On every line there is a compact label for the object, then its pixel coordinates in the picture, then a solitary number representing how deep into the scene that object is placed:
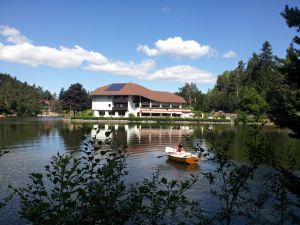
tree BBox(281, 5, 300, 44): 8.84
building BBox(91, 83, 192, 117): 99.44
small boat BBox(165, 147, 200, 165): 27.54
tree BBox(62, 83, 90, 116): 104.21
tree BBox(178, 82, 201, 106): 138.82
